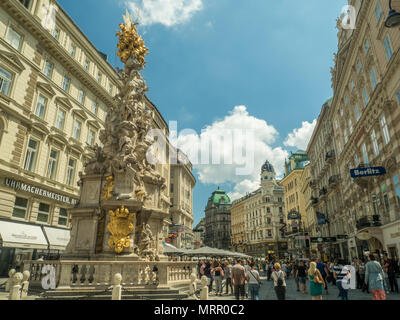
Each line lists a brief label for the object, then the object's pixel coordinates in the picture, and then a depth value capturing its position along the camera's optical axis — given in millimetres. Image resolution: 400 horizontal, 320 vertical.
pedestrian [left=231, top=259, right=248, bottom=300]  11023
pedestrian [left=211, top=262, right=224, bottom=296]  15319
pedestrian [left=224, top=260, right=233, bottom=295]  16594
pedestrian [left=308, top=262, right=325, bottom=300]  8852
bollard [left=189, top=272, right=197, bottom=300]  9773
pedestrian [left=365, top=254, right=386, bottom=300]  8828
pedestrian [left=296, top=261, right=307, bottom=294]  16234
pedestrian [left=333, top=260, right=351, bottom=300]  11500
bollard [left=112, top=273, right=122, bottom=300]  7666
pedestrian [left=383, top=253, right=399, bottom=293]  14391
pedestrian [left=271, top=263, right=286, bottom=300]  9328
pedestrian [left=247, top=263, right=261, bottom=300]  10820
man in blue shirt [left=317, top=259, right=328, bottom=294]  14469
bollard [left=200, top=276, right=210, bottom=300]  8510
